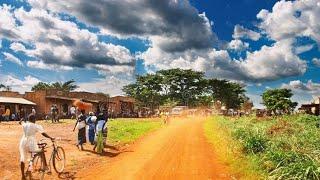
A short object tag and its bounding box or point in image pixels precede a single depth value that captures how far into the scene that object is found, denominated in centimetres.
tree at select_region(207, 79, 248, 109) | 5448
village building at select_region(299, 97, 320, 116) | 3585
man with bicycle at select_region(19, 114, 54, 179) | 711
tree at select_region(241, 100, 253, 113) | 6559
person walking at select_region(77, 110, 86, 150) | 1135
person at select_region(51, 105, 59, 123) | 2341
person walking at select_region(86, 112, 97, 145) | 1218
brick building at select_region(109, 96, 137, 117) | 4640
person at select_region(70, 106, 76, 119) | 2988
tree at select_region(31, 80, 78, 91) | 5712
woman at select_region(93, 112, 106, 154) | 1107
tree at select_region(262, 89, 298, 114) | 4384
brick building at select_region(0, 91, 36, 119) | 3151
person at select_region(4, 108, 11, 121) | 2733
